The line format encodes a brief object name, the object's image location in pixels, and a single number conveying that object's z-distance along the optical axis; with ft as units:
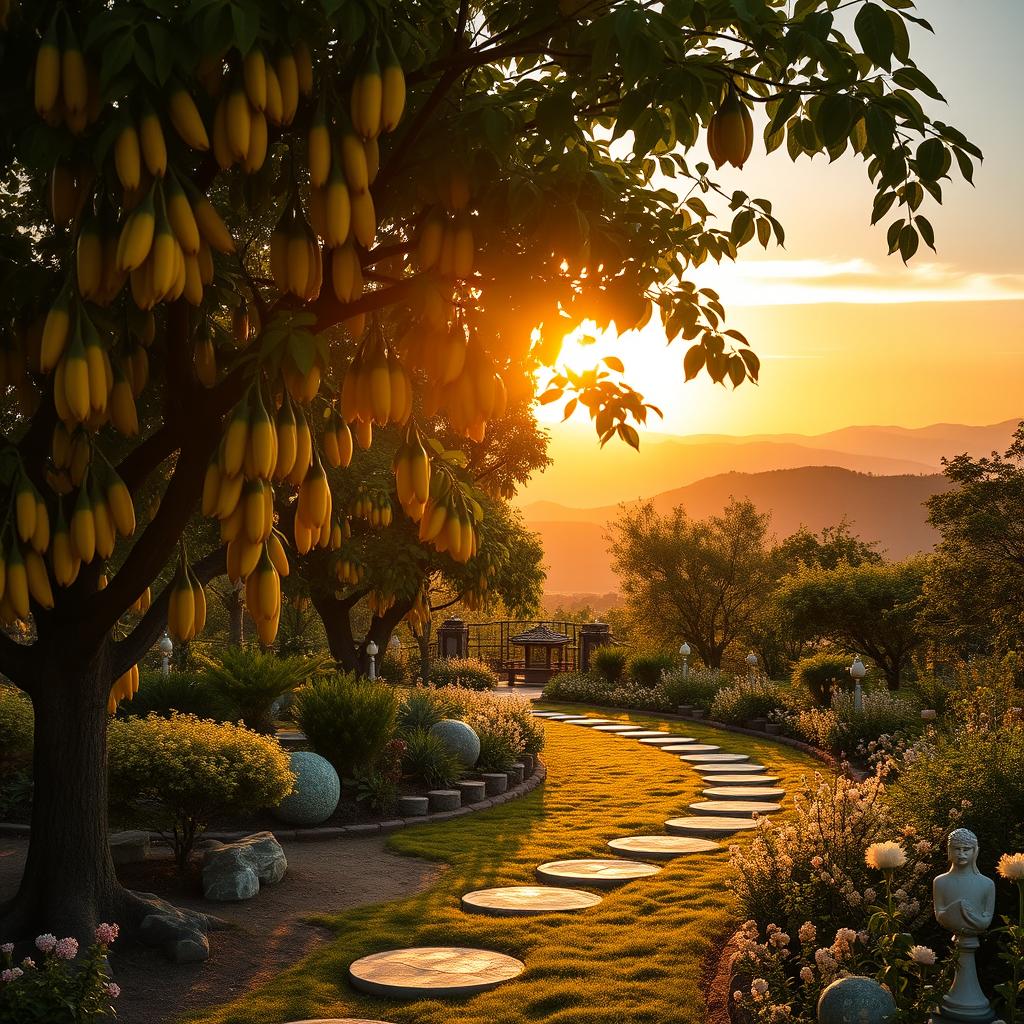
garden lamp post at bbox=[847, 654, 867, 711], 49.96
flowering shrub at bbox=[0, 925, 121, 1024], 13.74
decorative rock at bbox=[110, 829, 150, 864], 28.50
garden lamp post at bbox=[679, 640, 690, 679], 72.69
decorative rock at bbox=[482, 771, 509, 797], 40.22
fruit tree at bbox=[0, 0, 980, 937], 10.14
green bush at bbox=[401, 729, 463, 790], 38.91
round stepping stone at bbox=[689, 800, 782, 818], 35.47
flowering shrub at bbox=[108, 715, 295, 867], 25.48
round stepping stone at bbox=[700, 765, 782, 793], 41.75
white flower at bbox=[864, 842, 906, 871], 14.24
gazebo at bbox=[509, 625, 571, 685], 102.28
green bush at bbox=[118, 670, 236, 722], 44.52
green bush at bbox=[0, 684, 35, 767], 34.37
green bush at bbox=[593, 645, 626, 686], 83.20
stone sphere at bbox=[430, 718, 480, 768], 41.42
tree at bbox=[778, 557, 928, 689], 70.69
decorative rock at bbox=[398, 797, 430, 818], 35.76
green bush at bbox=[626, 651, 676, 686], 79.20
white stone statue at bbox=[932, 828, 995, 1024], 13.09
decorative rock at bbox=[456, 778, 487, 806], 38.32
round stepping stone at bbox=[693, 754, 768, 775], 44.78
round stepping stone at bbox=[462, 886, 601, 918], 23.98
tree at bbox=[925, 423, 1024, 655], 49.83
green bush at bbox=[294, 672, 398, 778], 36.50
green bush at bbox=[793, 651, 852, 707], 58.23
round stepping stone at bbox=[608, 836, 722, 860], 29.73
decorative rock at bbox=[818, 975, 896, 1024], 13.55
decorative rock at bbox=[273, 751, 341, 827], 32.99
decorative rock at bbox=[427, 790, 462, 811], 36.81
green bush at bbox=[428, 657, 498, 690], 81.71
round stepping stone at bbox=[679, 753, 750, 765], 48.26
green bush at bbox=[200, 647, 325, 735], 44.50
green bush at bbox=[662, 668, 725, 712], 69.72
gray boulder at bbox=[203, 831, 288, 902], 25.32
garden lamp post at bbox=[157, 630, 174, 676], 55.29
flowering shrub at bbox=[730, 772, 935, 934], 18.49
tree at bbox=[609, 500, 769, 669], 111.34
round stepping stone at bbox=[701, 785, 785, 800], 38.55
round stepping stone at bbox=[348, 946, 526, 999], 19.08
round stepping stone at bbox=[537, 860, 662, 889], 26.71
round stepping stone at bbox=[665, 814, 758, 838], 32.45
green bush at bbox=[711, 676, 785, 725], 60.80
